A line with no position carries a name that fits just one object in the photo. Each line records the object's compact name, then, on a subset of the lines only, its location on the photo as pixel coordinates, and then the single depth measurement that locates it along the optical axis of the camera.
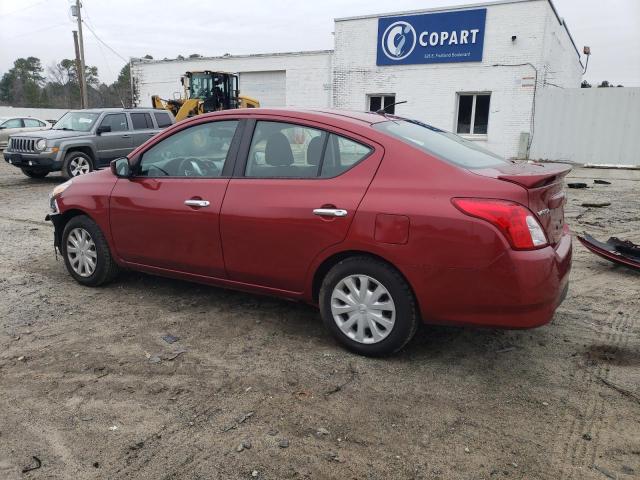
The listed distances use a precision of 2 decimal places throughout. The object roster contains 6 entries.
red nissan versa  3.10
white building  18.75
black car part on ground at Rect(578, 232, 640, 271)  5.48
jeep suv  12.20
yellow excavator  20.48
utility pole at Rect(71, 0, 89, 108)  30.83
